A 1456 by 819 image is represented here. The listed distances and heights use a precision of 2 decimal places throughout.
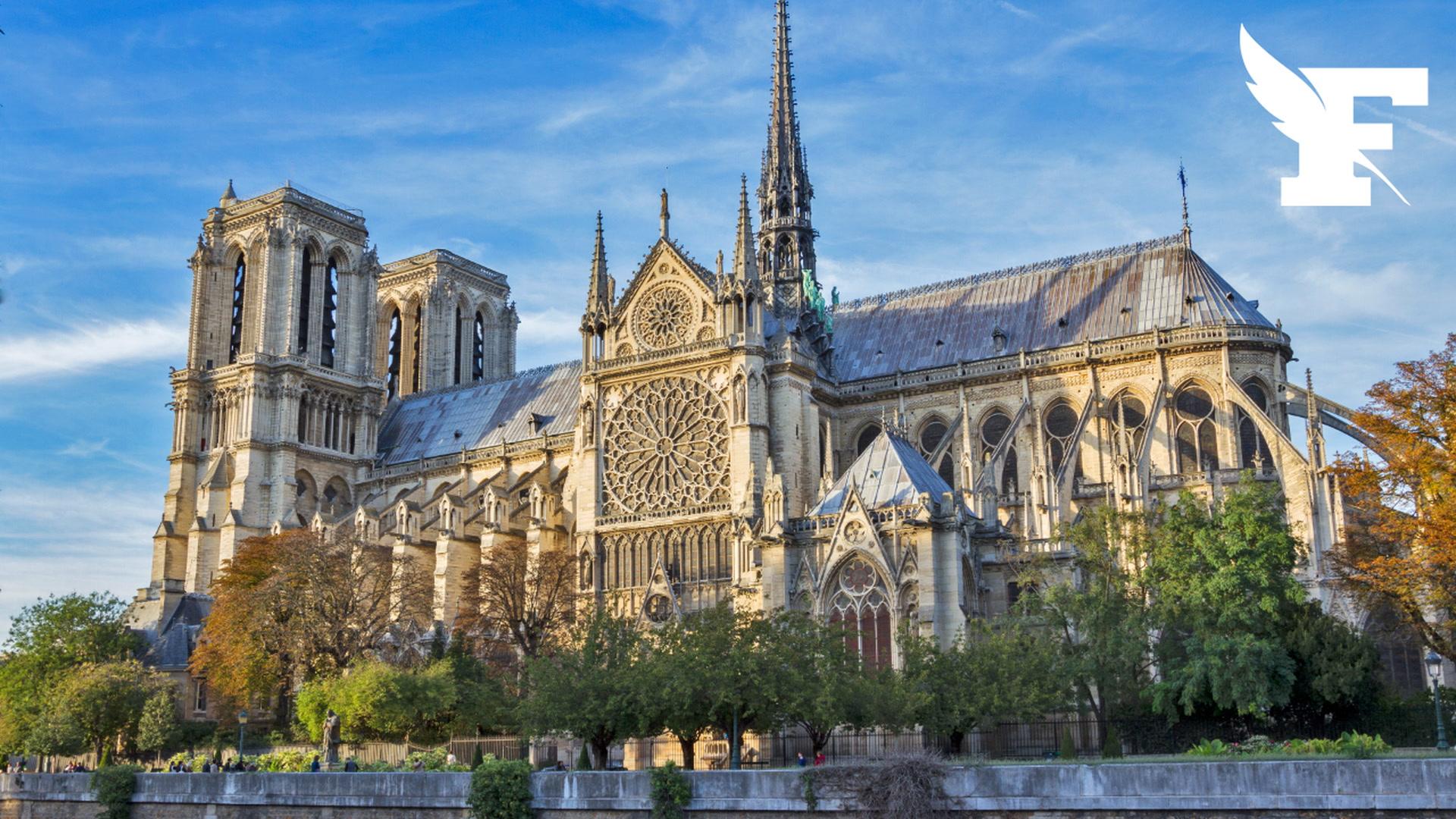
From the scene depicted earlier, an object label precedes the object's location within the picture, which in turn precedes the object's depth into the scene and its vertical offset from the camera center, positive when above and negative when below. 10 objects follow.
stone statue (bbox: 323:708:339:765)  41.56 +0.49
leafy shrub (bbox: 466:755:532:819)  29.98 -0.69
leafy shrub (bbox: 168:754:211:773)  42.56 -0.07
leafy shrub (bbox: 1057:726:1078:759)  30.38 -0.03
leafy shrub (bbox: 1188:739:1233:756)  26.55 -0.07
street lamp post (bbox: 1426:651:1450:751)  27.53 +1.31
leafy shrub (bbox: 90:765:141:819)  38.84 -0.76
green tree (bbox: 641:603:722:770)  32.78 +1.23
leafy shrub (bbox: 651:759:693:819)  27.91 -0.69
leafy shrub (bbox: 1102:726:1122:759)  31.28 +0.02
